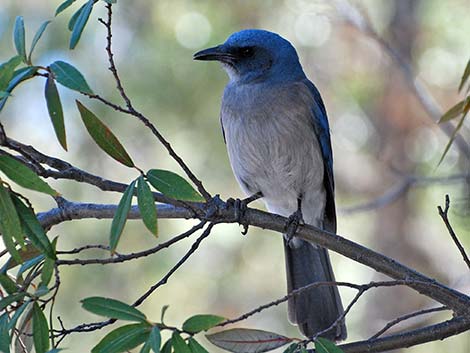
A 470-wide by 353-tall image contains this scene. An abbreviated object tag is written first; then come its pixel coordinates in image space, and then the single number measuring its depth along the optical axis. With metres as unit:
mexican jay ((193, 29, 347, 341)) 8.98
